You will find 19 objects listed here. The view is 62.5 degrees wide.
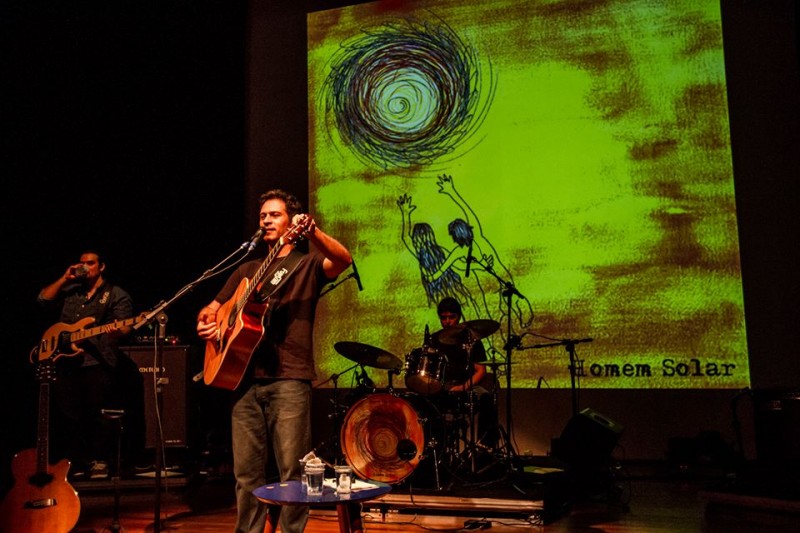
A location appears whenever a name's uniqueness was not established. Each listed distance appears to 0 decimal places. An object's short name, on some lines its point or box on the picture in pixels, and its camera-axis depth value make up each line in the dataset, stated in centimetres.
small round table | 243
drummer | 470
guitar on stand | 372
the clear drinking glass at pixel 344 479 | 264
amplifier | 525
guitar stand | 388
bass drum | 448
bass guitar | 450
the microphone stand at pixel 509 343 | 495
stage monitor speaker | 486
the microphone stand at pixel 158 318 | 315
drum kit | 449
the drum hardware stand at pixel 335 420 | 489
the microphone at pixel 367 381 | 521
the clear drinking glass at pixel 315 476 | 261
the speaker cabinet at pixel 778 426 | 461
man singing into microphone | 286
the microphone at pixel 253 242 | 295
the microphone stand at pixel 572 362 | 506
